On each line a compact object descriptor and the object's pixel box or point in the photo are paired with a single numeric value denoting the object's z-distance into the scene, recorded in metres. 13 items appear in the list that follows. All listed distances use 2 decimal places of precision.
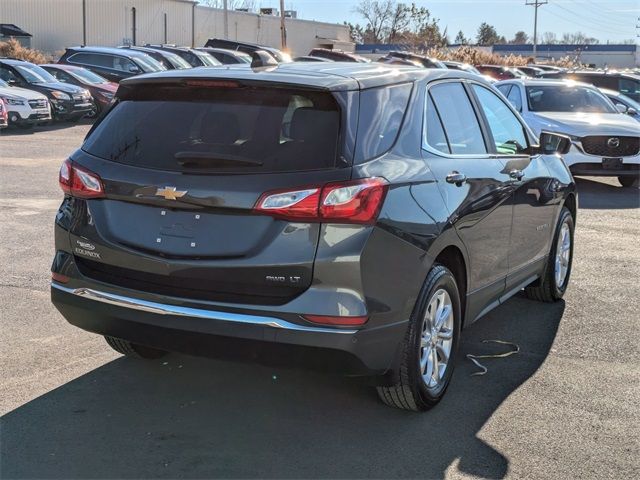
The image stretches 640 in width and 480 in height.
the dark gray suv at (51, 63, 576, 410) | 3.50
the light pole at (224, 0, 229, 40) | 60.31
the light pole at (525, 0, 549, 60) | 95.94
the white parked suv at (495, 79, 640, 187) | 12.60
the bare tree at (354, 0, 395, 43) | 99.69
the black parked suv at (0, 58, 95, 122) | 21.14
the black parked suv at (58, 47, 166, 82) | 25.36
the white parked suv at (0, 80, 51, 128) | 19.16
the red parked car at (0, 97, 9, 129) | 17.34
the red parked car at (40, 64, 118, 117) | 23.20
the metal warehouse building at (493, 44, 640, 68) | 101.62
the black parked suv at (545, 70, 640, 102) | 19.87
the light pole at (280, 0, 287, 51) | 51.96
